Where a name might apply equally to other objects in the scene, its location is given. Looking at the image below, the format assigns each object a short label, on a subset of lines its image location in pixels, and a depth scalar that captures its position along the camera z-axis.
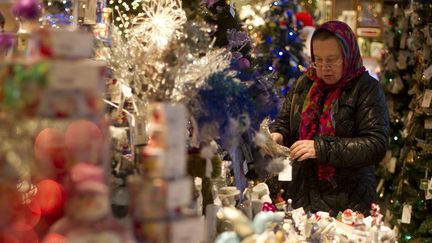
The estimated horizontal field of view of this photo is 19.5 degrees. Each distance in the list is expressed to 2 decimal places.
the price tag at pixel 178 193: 2.25
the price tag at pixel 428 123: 9.26
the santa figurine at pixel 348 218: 4.34
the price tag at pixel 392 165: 10.72
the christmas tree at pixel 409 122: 9.30
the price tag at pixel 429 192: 8.86
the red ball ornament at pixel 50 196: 2.35
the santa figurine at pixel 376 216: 4.13
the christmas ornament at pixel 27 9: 2.31
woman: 5.42
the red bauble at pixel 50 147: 2.31
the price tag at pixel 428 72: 9.00
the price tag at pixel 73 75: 2.14
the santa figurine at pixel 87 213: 2.15
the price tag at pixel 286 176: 5.15
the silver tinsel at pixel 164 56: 3.00
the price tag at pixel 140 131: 3.02
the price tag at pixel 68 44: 2.17
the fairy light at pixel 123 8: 4.93
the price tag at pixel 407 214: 9.44
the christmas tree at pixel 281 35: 11.61
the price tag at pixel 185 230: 2.27
